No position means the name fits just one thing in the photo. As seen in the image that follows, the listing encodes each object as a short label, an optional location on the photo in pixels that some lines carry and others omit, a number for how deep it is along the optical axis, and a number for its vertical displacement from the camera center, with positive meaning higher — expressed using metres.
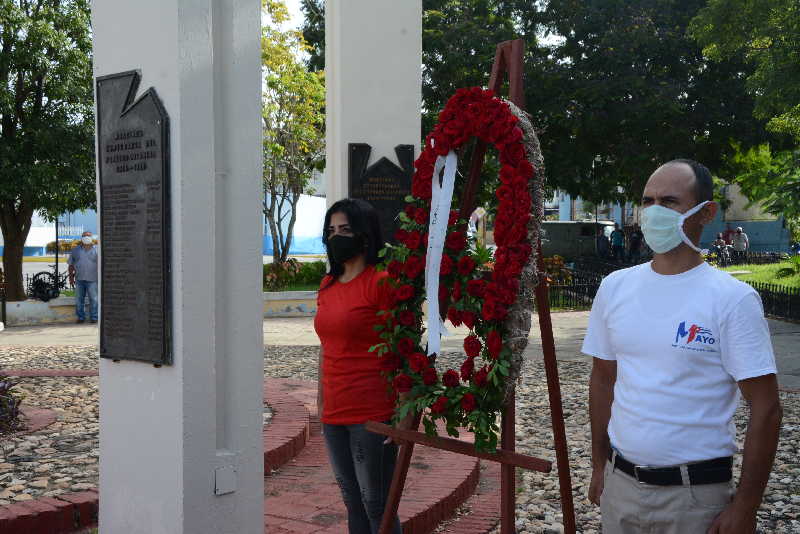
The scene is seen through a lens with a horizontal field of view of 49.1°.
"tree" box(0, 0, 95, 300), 16.75 +2.68
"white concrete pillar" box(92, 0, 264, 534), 4.04 -0.27
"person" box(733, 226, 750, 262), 34.62 +0.07
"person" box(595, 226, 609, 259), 37.66 +0.00
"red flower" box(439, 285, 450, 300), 3.83 -0.21
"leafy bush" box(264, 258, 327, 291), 21.34 -0.73
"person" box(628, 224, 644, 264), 34.38 -0.08
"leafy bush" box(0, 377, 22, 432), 6.57 -1.25
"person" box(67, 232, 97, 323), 16.88 -0.52
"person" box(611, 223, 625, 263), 35.22 +0.04
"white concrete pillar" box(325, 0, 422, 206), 8.90 +1.73
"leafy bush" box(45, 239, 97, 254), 33.09 -0.04
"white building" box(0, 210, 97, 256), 44.19 +0.75
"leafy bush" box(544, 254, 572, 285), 21.38 -0.66
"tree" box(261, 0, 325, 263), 22.47 +3.43
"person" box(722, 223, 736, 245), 37.97 +0.34
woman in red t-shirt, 3.75 -0.53
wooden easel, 3.54 -0.82
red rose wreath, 3.53 -0.17
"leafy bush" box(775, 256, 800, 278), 21.38 -0.66
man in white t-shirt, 2.56 -0.42
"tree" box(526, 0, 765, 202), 26.50 +4.66
